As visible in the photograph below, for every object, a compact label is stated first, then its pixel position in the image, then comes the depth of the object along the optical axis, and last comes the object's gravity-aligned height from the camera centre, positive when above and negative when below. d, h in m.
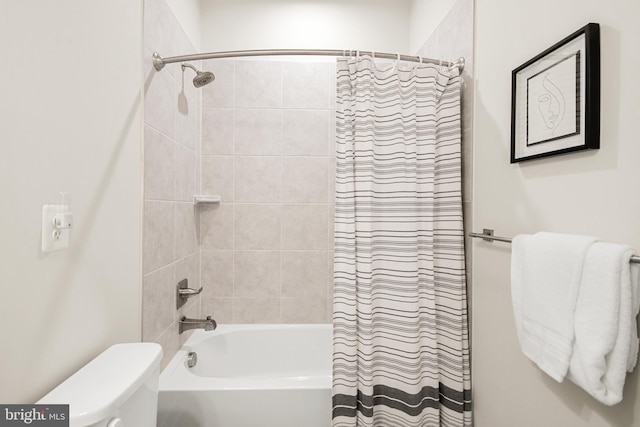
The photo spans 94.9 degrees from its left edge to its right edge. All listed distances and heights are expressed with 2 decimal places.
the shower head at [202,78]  1.49 +0.71
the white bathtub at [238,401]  1.25 -0.79
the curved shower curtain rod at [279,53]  1.27 +0.71
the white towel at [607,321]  0.62 -0.23
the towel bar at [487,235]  0.97 -0.07
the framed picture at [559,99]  0.74 +0.34
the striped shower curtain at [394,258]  1.22 -0.18
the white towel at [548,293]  0.71 -0.21
